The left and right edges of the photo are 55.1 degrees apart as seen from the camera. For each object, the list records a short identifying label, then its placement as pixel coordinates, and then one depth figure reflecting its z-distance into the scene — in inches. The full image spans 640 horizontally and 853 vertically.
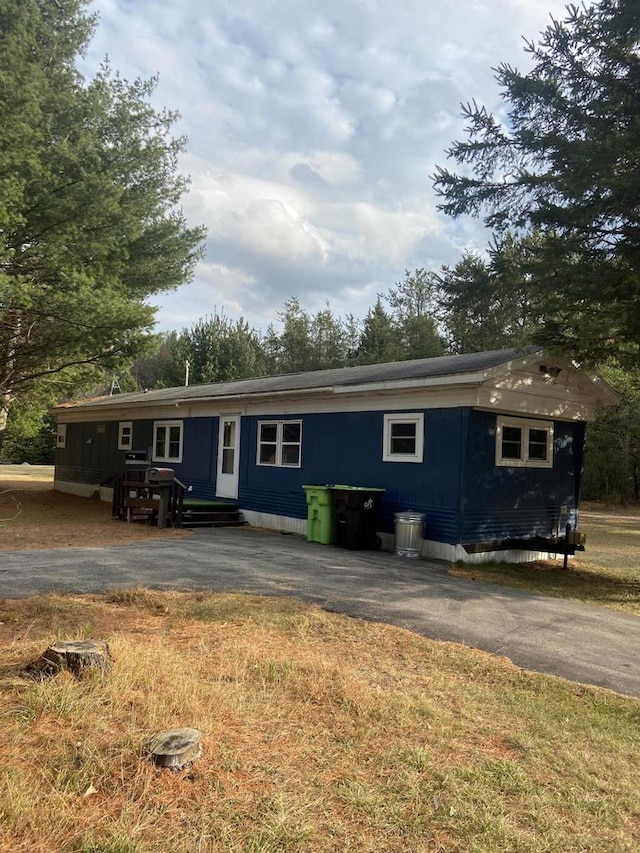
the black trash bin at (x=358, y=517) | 439.5
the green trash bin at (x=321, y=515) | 462.6
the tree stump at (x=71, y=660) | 141.9
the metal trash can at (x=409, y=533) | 416.6
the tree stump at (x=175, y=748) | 111.6
